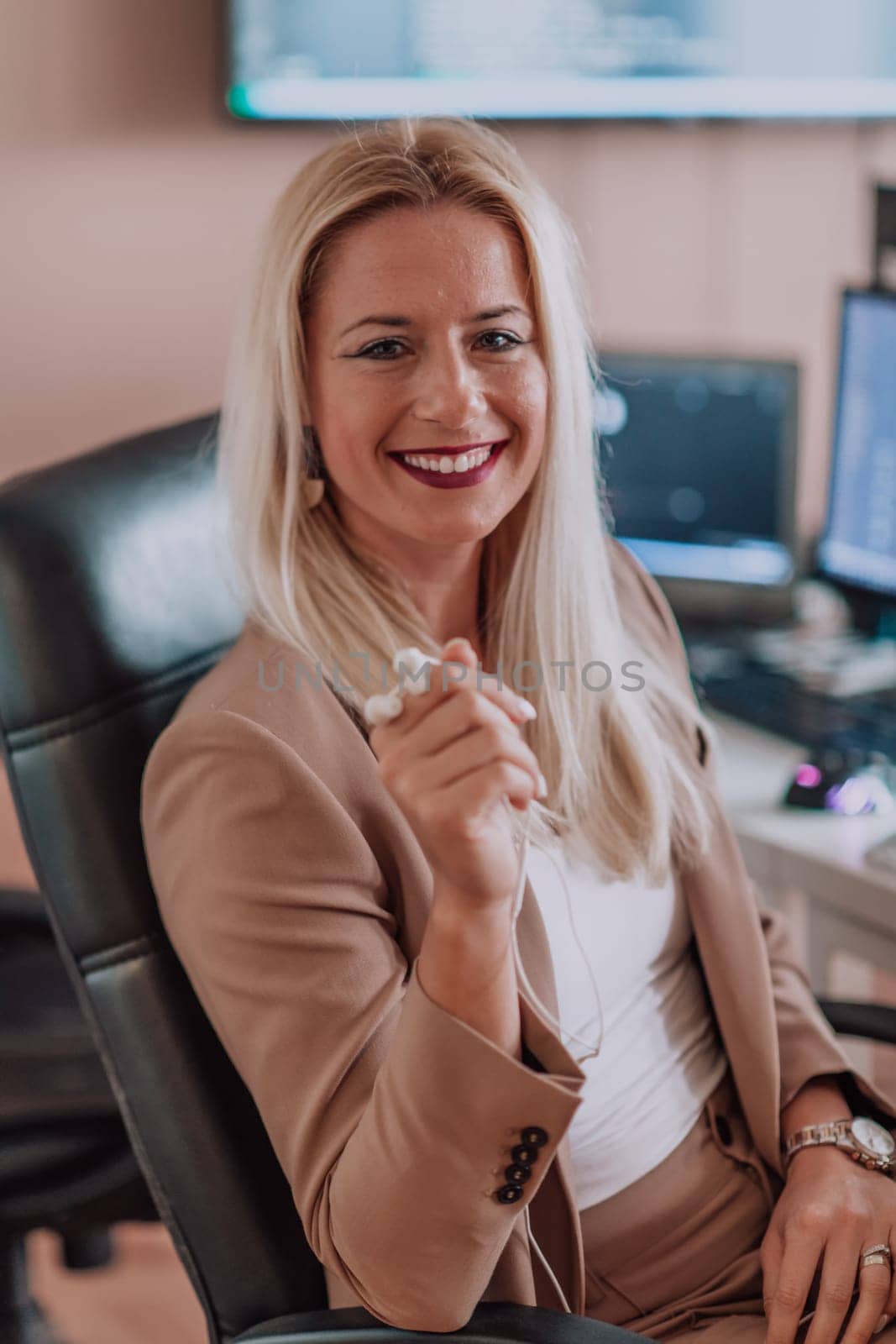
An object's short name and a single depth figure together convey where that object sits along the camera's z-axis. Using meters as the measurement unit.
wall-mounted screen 2.12
